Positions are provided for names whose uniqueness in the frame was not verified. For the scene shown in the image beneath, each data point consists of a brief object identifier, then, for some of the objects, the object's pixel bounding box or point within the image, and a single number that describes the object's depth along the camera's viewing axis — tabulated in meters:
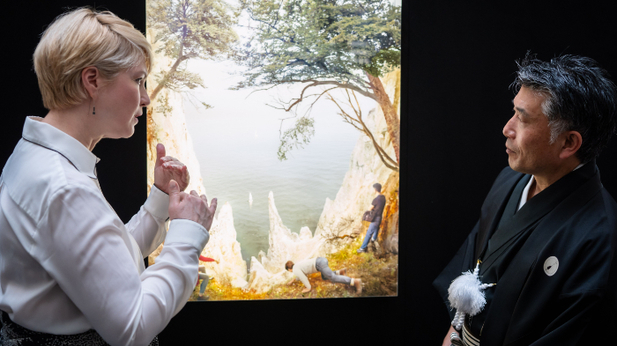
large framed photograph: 1.91
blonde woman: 0.77
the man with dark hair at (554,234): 1.14
